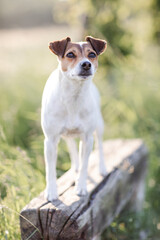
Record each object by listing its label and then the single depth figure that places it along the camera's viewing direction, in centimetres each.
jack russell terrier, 242
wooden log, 259
